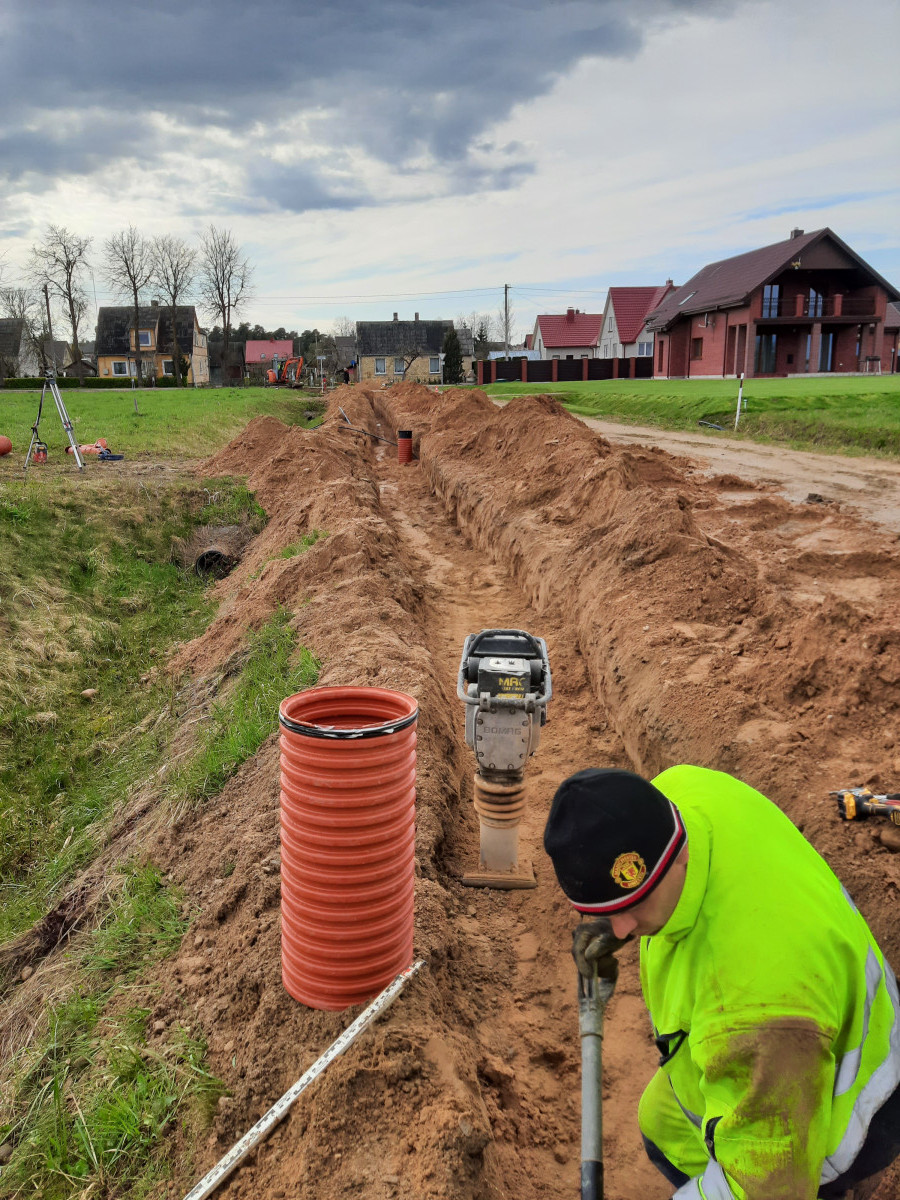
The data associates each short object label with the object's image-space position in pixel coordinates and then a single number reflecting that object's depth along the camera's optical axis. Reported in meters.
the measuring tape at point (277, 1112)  2.42
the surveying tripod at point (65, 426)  14.14
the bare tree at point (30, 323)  66.62
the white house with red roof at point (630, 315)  58.34
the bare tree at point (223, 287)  71.12
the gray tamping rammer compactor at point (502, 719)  3.86
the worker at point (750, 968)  1.71
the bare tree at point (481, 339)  80.25
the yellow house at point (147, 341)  73.94
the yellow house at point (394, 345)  67.81
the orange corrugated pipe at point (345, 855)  2.80
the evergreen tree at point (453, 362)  57.62
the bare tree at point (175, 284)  69.50
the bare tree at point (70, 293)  63.75
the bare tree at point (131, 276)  66.75
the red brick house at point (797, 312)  37.91
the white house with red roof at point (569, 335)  67.31
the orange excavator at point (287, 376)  54.41
